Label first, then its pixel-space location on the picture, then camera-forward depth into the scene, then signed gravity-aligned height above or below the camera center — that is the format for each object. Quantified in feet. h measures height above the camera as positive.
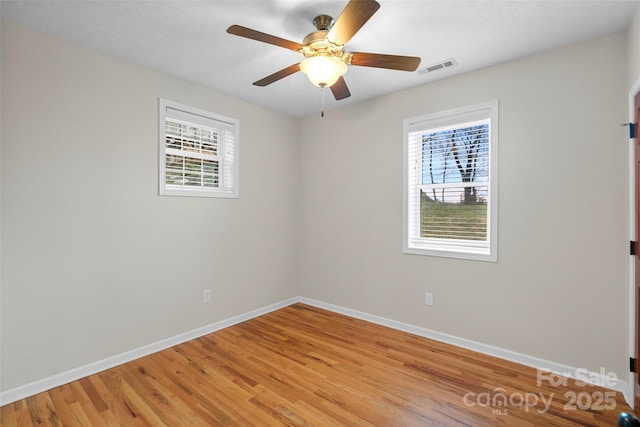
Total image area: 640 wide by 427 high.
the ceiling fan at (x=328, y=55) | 5.72 +3.47
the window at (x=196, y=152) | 9.67 +2.11
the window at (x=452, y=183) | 9.21 +1.04
